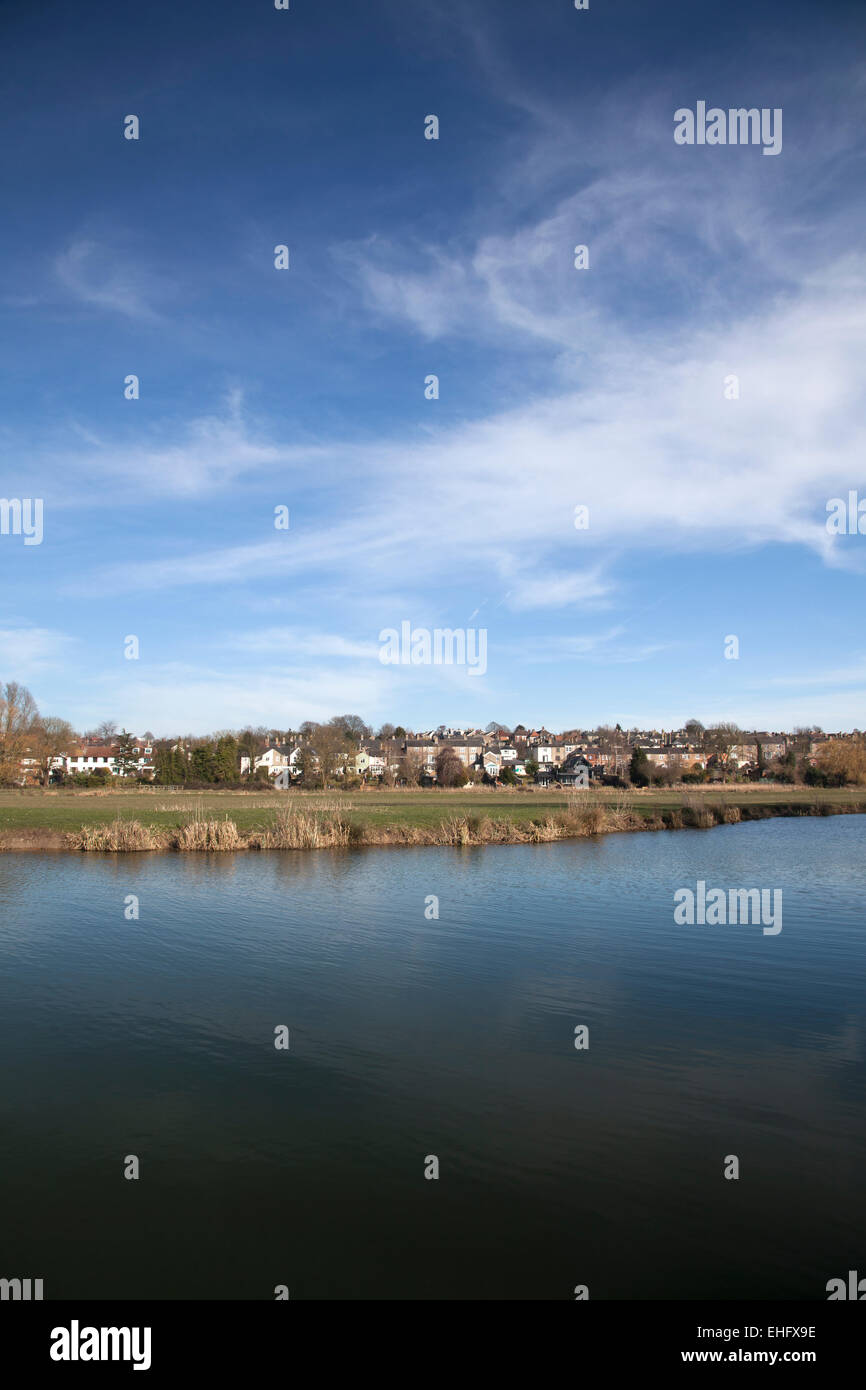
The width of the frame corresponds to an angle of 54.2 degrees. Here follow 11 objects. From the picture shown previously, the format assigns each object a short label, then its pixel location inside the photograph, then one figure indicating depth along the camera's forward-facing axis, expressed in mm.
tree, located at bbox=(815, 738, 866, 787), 91500
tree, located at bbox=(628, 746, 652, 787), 95438
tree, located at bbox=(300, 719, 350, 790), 96500
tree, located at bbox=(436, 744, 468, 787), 102188
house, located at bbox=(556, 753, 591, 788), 115925
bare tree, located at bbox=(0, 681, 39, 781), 91438
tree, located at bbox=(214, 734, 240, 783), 94375
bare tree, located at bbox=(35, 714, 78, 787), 99062
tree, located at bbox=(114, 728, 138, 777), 115938
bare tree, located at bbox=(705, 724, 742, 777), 121312
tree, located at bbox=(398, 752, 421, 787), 101112
